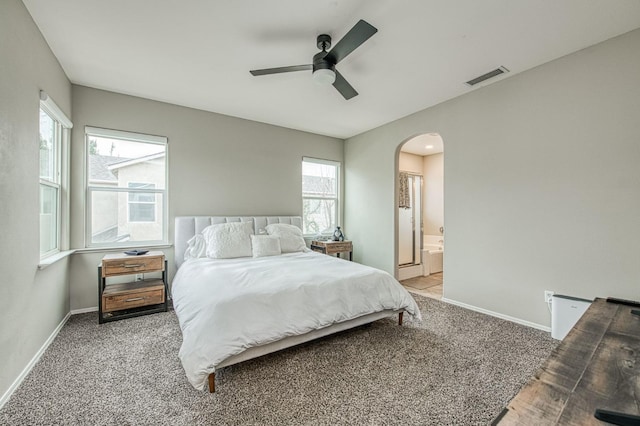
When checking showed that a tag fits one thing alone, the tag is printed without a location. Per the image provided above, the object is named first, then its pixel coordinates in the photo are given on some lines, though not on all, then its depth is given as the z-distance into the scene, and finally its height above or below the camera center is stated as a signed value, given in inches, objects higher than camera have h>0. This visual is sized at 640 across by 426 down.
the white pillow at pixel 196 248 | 141.0 -17.3
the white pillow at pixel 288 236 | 154.9 -12.5
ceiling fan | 78.0 +49.0
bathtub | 218.5 -38.0
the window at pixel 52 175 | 104.1 +17.1
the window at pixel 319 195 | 203.0 +14.4
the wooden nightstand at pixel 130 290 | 117.2 -33.3
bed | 72.6 -29.1
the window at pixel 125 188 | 134.6 +13.9
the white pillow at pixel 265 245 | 142.8 -16.6
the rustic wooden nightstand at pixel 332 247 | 185.9 -22.7
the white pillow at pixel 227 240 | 137.0 -13.1
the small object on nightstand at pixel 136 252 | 128.6 -17.5
